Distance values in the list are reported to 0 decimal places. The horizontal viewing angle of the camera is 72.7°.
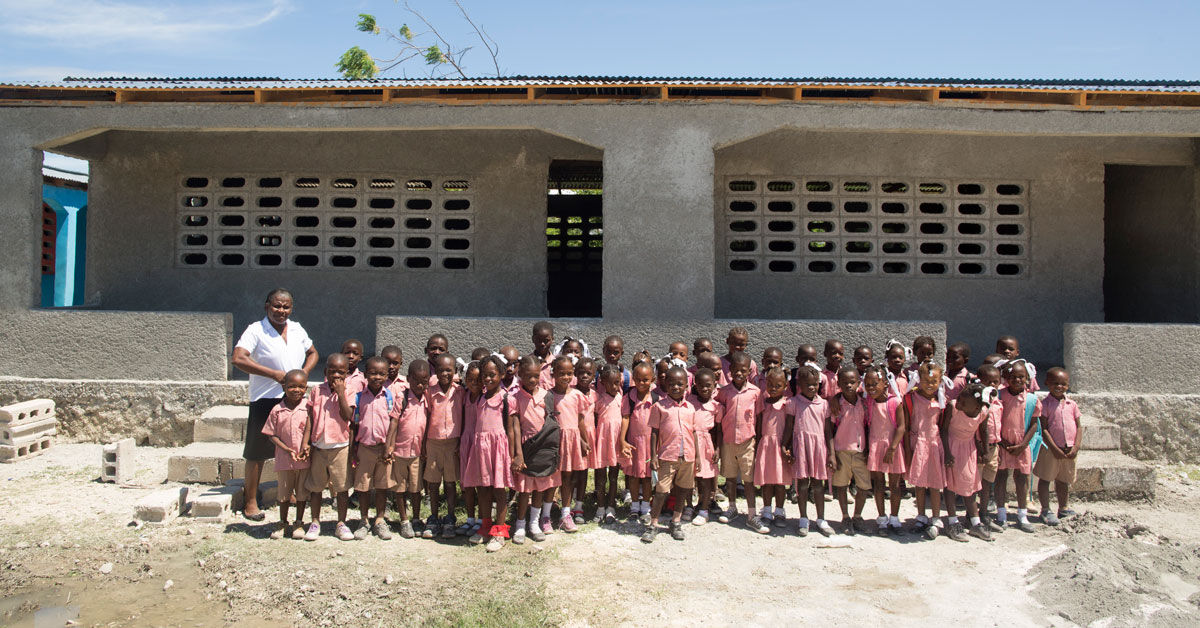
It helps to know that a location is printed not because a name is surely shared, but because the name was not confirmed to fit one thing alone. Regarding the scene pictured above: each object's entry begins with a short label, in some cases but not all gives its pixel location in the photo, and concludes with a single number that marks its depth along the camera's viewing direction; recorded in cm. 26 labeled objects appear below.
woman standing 519
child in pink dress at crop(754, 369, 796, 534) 515
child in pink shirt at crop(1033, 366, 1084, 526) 539
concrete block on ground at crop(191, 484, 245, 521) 529
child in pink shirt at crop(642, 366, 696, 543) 503
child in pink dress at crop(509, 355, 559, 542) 489
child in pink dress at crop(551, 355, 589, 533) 504
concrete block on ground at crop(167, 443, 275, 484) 603
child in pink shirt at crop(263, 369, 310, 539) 489
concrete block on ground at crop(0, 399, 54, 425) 664
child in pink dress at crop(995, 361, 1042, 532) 530
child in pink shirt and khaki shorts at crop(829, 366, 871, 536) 514
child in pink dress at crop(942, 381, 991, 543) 505
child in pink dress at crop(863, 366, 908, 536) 508
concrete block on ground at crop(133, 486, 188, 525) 520
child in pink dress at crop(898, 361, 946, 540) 509
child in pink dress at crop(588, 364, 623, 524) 518
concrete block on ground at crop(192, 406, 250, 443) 661
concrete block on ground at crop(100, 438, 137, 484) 608
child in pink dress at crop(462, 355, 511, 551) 486
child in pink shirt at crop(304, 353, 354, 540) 490
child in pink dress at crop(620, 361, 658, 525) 515
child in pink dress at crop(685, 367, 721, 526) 515
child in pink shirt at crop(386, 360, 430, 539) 497
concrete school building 843
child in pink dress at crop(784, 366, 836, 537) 509
